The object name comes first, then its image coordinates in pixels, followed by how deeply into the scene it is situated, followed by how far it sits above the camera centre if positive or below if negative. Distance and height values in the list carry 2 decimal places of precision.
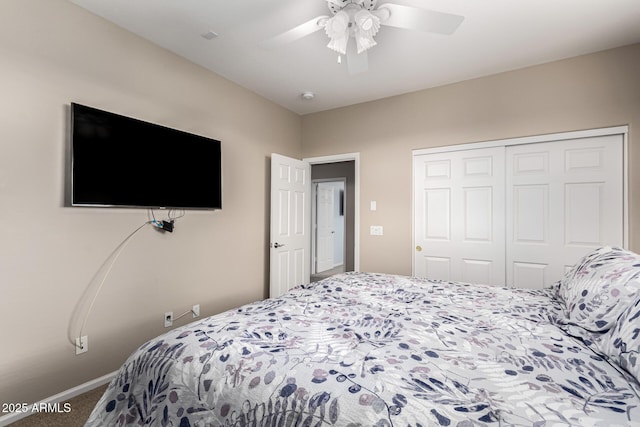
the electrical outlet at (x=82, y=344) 2.00 -0.90
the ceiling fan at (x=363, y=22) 1.63 +1.13
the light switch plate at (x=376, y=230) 3.57 -0.20
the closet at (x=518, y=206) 2.56 +0.08
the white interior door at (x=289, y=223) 3.46 -0.13
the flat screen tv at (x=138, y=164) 1.96 +0.38
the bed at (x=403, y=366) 0.78 -0.49
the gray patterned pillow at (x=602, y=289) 1.09 -0.31
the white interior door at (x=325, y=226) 6.38 -0.28
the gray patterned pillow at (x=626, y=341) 0.87 -0.41
